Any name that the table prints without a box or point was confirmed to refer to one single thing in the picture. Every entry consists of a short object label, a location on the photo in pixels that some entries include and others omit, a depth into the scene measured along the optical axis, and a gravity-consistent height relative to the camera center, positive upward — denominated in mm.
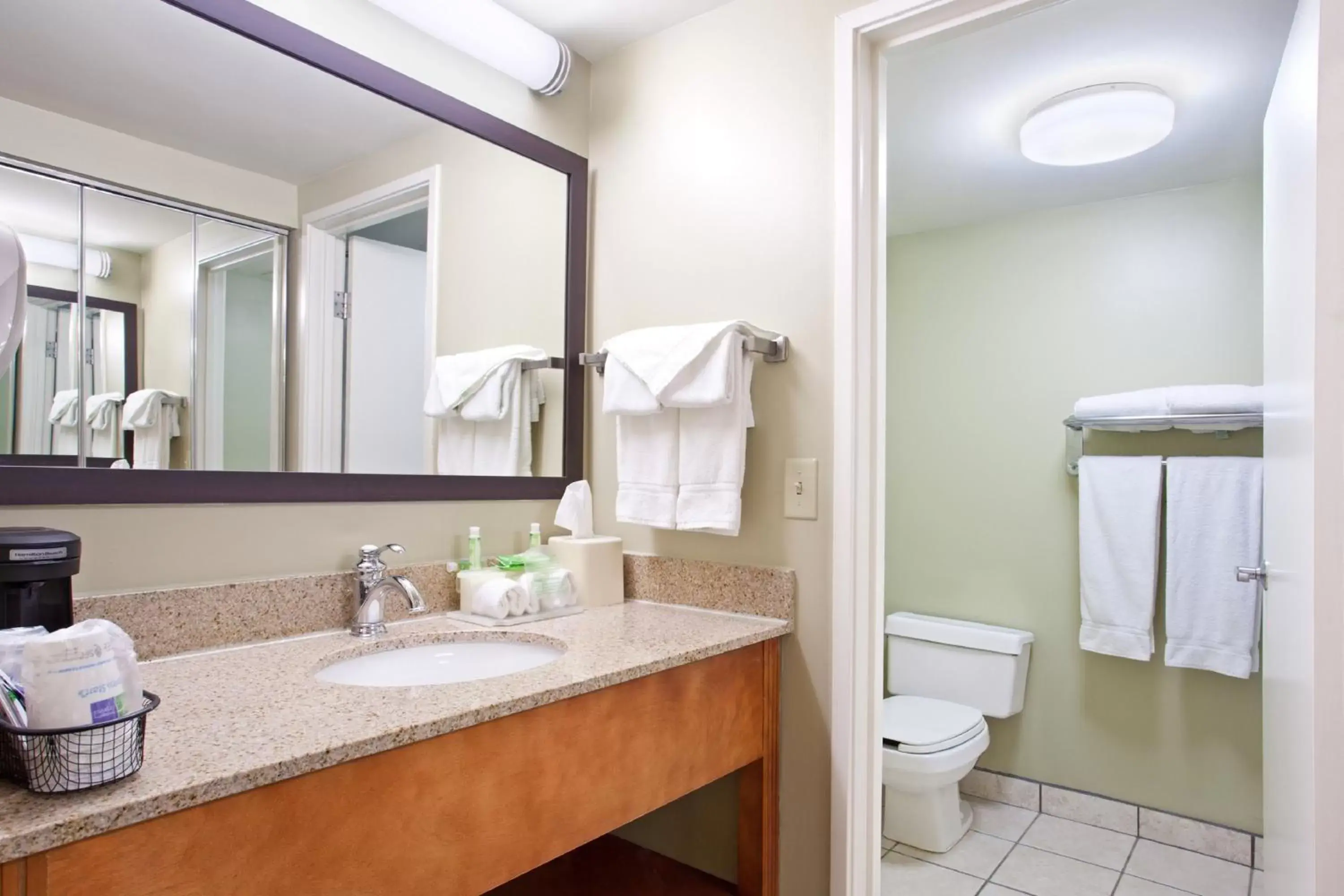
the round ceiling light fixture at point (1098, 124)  1932 +819
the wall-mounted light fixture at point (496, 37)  1541 +835
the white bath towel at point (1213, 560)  2354 -312
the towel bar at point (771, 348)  1577 +206
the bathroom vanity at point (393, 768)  698 -351
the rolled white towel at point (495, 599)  1503 -277
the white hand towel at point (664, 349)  1535 +202
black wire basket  665 -259
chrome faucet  1396 -244
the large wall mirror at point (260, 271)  1142 +307
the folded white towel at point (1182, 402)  2281 +156
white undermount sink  1352 -371
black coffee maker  869 -142
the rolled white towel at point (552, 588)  1569 -271
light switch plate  1566 -71
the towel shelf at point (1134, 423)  2301 +96
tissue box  1683 -240
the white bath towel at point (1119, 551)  2512 -305
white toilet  2377 -843
